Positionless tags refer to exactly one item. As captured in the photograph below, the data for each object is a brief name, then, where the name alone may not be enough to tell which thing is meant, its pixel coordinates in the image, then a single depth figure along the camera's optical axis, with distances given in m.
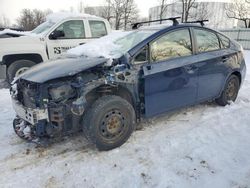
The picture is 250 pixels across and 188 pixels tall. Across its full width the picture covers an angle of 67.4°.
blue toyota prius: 2.40
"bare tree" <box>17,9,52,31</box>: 32.14
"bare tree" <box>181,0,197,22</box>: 24.51
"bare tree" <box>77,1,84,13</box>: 42.50
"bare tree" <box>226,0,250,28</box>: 27.30
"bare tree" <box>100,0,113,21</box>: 31.95
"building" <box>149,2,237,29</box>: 29.44
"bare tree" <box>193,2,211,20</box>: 29.53
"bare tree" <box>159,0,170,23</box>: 28.17
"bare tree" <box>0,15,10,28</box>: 68.63
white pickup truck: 5.21
